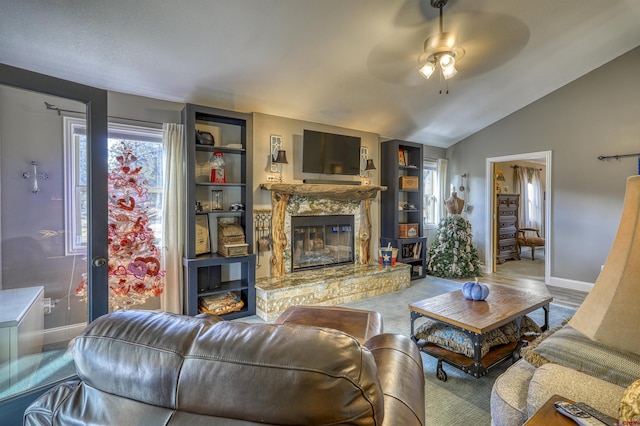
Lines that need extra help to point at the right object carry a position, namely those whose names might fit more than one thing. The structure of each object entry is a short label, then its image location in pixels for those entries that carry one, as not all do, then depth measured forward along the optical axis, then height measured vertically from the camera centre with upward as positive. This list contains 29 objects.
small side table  0.87 -0.63
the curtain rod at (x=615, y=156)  4.00 +0.76
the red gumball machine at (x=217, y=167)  3.34 +0.50
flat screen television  4.04 +0.82
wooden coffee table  2.04 -0.79
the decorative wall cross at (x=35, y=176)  2.21 +0.27
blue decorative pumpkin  2.50 -0.69
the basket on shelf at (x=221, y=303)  3.21 -1.04
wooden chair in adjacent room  7.00 -0.75
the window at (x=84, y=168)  2.05 +0.38
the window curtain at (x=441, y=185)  5.98 +0.52
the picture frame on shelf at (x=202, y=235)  3.29 -0.27
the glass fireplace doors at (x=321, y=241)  4.14 -0.45
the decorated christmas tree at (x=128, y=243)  2.58 -0.29
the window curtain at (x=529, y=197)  7.70 +0.38
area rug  1.77 -1.25
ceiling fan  2.73 +1.80
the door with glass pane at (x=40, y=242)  1.75 -0.22
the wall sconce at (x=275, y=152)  3.89 +0.78
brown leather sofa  0.64 -0.40
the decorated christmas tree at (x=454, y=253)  5.13 -0.76
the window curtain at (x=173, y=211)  3.11 +0.00
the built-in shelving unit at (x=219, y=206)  3.08 +0.05
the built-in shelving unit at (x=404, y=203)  4.83 +0.13
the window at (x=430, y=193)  5.93 +0.35
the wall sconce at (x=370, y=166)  4.57 +0.70
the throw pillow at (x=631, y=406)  0.66 -0.45
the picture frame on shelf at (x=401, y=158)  5.01 +0.90
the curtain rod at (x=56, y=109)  1.91 +0.72
